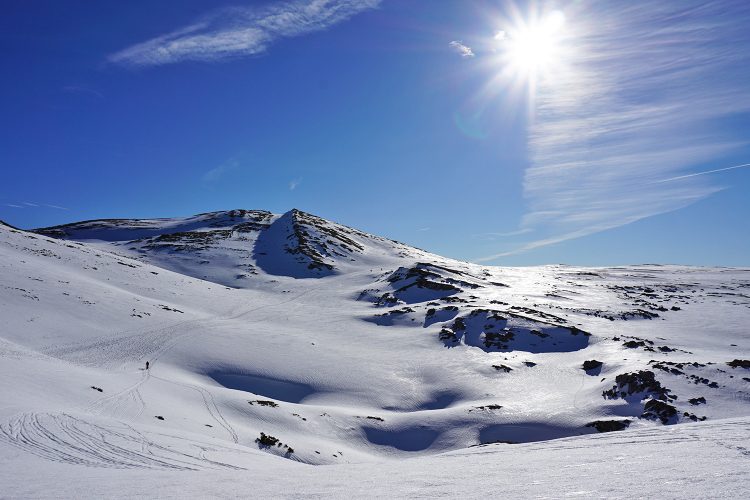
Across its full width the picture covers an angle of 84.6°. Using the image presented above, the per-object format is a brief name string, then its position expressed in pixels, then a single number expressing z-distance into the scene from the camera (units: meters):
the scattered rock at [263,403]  25.73
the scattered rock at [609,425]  24.78
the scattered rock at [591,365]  35.75
